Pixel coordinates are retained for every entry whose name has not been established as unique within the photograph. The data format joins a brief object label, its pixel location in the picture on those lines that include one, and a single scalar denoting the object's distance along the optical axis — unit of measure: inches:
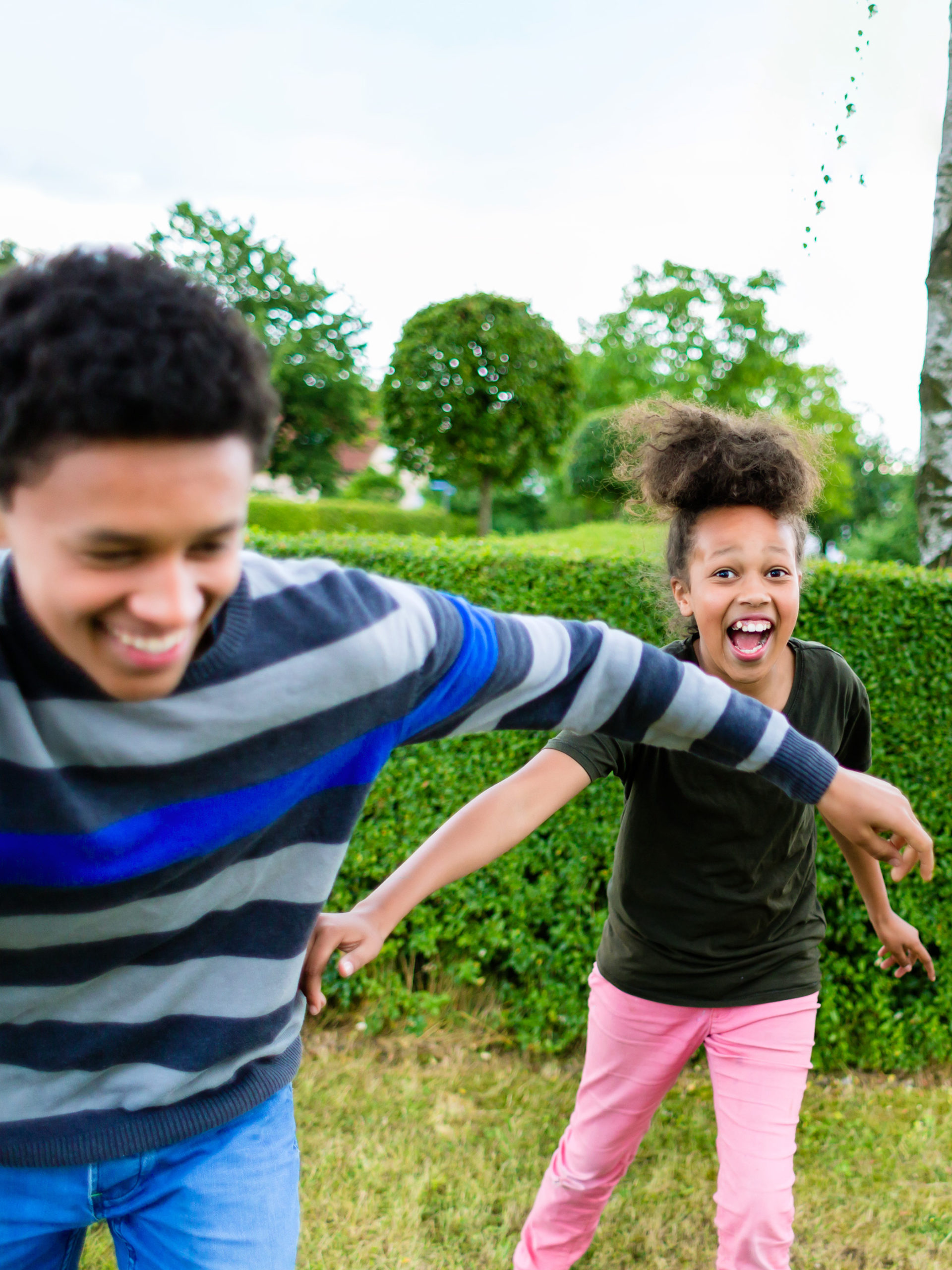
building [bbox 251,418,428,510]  1501.0
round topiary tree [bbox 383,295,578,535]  619.5
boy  41.3
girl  90.4
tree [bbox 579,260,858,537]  1389.0
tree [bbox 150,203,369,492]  1400.1
